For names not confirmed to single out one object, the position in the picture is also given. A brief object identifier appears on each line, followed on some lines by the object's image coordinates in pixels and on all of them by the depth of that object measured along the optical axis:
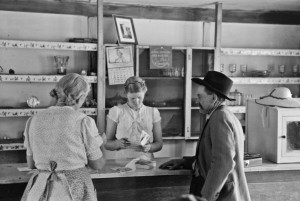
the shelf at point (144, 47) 5.92
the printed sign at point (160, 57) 6.04
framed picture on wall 5.91
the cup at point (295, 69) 6.89
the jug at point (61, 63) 5.79
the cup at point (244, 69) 6.75
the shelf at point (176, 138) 6.15
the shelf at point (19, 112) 5.52
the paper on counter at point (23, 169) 3.22
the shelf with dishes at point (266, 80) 6.46
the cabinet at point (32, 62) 5.79
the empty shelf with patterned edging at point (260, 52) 6.33
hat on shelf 3.71
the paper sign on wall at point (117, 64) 5.78
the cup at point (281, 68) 6.86
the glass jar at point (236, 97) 6.49
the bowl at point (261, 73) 6.60
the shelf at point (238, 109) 6.39
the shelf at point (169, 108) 6.13
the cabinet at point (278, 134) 3.66
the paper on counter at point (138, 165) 3.33
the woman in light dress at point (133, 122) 4.26
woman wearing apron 2.60
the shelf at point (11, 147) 5.51
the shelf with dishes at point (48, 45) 5.43
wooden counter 3.12
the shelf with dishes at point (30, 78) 5.50
